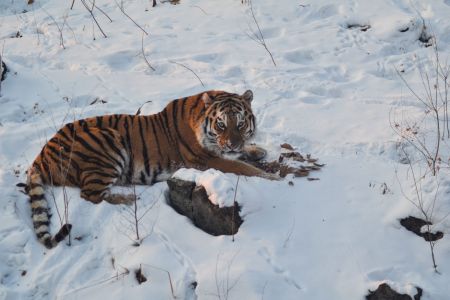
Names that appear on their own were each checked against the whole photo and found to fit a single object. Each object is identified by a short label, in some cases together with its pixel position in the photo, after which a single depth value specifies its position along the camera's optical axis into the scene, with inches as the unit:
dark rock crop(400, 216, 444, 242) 341.7
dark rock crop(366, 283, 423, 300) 303.1
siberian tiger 422.6
